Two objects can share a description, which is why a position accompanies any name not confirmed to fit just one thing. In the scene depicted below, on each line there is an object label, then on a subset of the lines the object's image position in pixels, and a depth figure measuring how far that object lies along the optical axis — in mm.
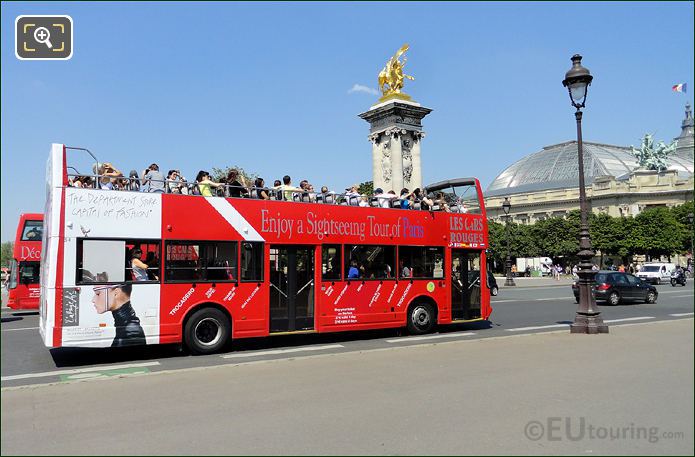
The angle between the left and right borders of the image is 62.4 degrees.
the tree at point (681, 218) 77000
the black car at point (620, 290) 24844
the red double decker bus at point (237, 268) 10555
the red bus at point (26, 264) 22641
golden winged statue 35503
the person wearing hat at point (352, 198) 14039
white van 46188
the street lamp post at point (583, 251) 13938
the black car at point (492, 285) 26250
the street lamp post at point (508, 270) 42725
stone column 33688
